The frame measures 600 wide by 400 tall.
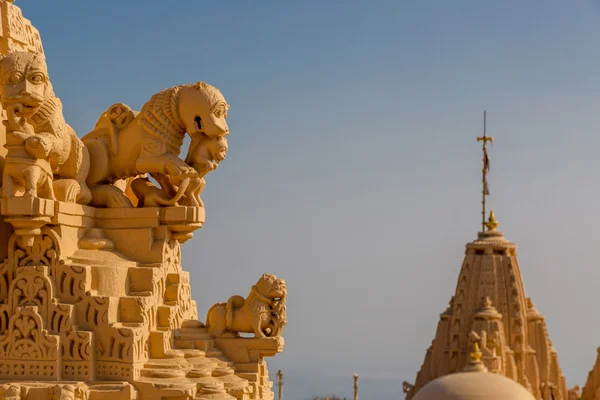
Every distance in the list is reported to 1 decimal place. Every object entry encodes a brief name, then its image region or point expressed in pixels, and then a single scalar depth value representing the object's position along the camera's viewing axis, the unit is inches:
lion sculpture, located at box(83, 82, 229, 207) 822.5
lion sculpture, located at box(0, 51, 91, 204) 769.6
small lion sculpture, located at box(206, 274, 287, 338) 815.1
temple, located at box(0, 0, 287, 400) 756.6
